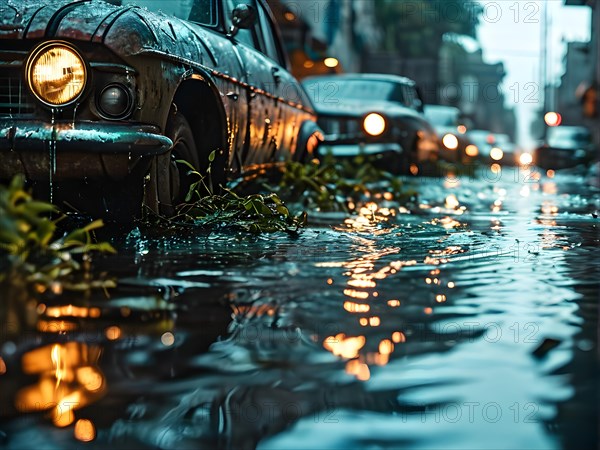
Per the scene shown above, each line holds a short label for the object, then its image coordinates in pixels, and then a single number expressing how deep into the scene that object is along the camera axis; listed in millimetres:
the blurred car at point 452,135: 16328
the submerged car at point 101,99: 4902
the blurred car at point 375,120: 11836
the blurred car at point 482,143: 21712
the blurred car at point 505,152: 23453
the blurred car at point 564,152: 23984
